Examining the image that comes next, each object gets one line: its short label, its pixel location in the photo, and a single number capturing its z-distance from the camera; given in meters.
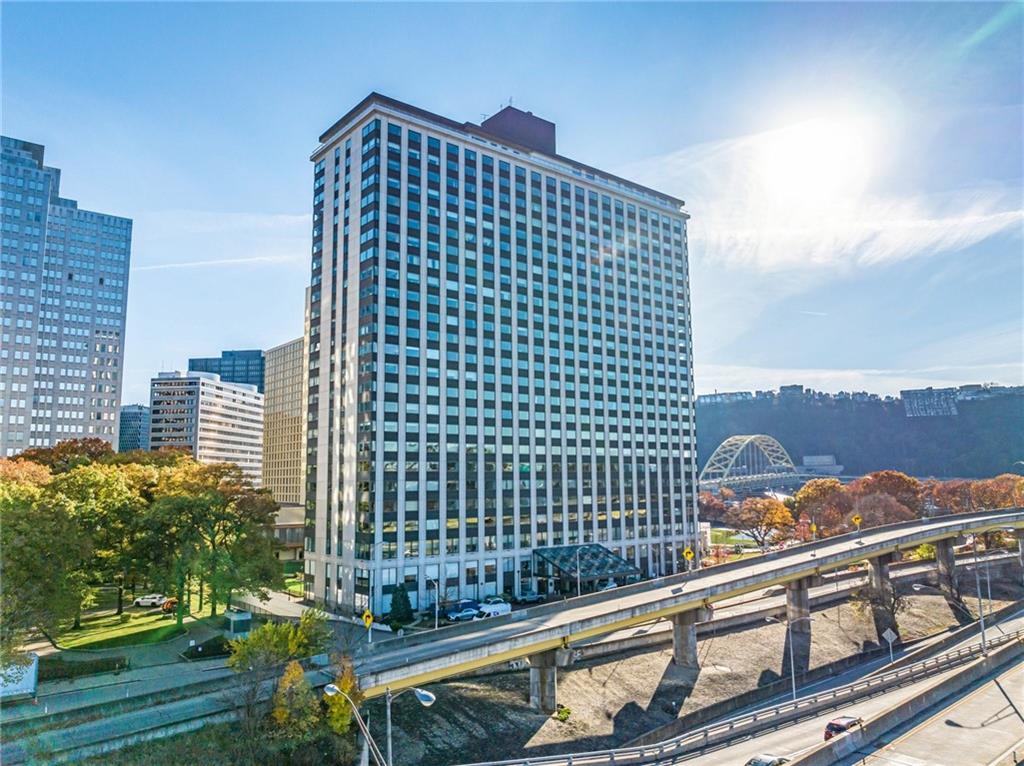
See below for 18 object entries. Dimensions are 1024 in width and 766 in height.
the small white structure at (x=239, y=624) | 59.84
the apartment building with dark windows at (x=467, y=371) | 79.06
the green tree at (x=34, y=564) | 40.81
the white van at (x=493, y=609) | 73.45
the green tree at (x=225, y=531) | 60.81
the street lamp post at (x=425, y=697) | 26.78
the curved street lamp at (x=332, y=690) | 28.60
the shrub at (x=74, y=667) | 47.16
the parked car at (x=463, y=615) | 71.62
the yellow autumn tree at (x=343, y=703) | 38.81
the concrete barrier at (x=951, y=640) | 71.51
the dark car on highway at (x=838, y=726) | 44.61
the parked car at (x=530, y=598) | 84.33
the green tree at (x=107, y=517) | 60.22
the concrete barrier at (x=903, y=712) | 38.17
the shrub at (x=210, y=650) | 53.88
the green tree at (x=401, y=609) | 70.38
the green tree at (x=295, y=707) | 38.09
